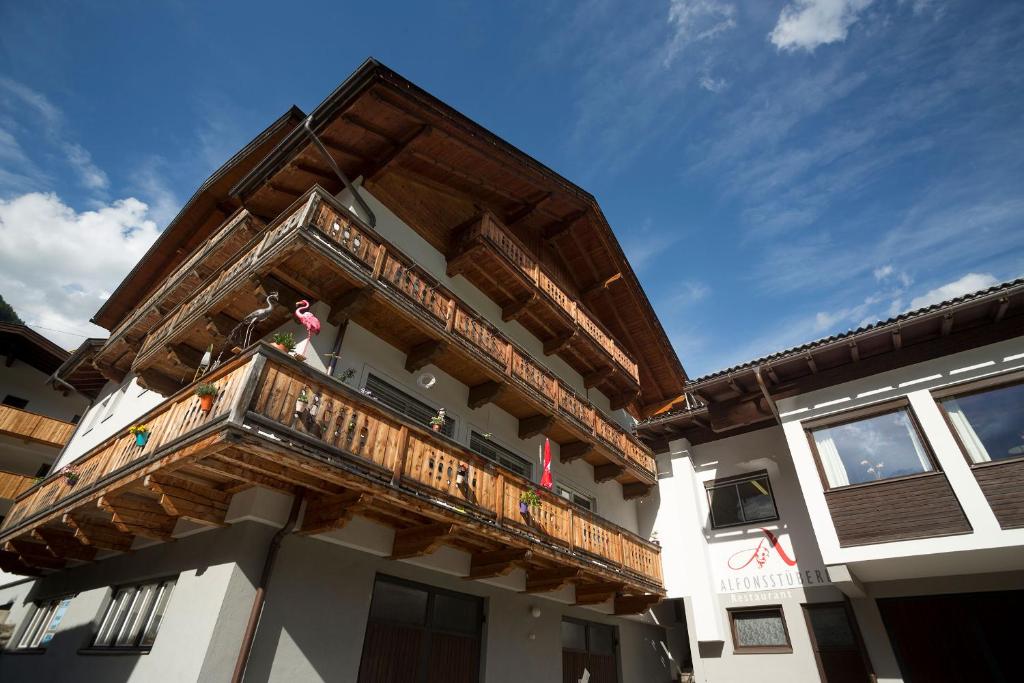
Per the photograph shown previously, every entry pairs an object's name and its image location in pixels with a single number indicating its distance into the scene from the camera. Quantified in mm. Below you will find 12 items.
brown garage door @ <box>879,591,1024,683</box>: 10945
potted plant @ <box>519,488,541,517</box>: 10445
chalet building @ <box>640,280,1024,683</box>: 10797
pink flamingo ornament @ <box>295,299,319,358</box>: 8398
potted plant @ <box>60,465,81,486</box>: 9984
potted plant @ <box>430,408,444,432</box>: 10164
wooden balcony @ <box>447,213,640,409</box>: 13812
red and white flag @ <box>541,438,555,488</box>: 12930
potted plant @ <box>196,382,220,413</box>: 6762
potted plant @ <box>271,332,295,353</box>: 7874
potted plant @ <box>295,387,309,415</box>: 6914
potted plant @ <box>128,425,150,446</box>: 7941
